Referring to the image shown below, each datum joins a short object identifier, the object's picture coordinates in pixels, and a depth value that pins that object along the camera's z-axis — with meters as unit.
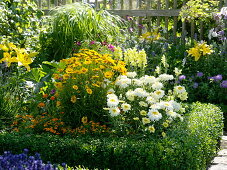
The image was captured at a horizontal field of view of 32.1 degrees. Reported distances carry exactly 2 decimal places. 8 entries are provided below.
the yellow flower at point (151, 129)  4.07
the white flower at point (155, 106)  4.13
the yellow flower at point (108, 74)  4.56
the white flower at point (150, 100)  4.23
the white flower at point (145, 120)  4.12
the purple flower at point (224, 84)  5.98
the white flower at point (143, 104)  4.26
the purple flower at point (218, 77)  6.10
